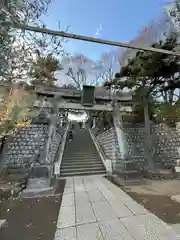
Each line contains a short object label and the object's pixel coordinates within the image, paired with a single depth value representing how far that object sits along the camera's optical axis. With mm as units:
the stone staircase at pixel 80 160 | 8317
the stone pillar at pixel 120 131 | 8284
